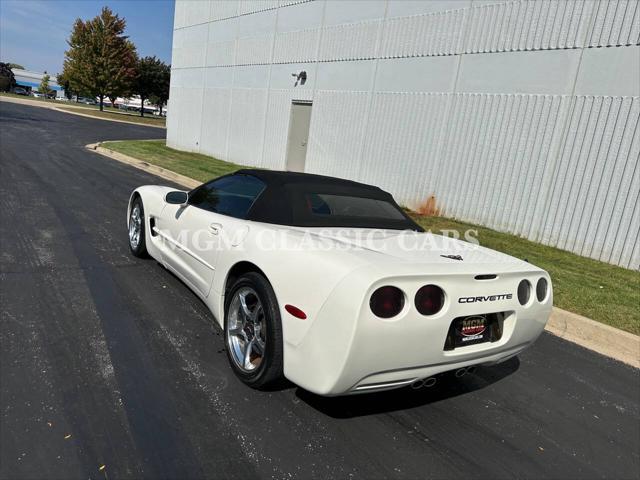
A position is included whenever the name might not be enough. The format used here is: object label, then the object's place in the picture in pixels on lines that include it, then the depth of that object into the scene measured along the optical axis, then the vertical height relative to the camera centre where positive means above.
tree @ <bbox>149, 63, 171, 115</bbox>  69.56 +4.94
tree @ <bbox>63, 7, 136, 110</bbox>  51.50 +5.58
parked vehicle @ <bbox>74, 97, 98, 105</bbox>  106.10 +1.53
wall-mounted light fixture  14.91 +1.92
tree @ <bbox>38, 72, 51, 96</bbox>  96.81 +2.74
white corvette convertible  2.35 -0.79
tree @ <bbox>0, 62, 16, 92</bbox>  78.75 +2.87
